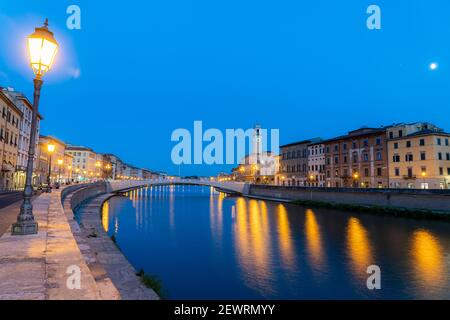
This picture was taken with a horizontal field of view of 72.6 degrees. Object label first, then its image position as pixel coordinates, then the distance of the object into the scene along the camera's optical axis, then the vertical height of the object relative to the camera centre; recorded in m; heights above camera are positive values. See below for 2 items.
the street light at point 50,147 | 24.10 +2.65
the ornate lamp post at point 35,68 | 8.73 +3.26
